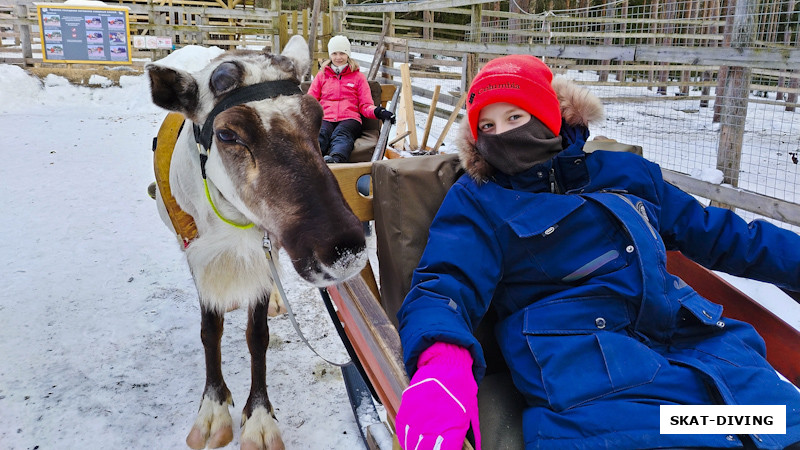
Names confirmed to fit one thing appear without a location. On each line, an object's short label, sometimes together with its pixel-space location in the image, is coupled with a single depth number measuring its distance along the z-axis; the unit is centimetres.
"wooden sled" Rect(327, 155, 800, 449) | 160
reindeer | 156
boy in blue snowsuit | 123
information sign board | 1149
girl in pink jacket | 485
